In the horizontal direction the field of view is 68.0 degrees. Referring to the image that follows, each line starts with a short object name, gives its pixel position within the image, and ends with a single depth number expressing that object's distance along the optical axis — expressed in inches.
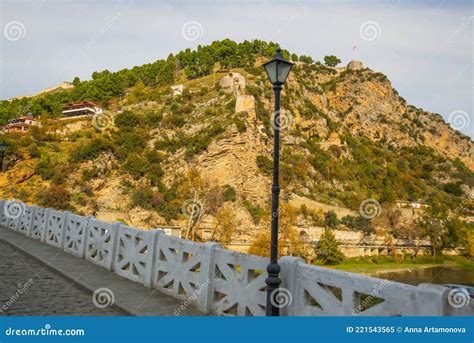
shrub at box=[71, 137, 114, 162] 2094.0
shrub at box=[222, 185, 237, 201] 1930.4
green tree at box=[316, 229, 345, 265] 1847.9
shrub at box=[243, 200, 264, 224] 1923.0
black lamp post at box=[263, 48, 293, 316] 183.2
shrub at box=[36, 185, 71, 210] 1726.1
